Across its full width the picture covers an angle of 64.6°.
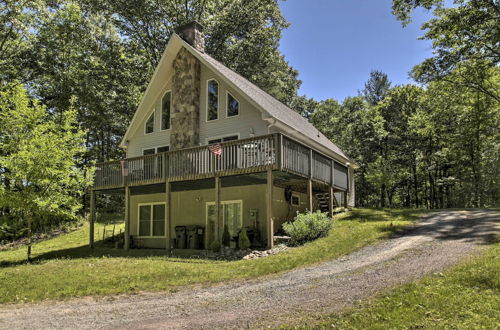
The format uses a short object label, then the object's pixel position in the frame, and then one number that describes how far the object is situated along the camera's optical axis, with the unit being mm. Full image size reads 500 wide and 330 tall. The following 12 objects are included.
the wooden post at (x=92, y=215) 18516
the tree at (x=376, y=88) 43875
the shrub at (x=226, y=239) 14592
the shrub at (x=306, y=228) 13883
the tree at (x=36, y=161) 14094
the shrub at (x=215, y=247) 14242
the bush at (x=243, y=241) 14055
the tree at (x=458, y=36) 17219
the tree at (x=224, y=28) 30469
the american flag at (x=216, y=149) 14664
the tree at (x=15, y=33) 25562
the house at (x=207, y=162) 14742
